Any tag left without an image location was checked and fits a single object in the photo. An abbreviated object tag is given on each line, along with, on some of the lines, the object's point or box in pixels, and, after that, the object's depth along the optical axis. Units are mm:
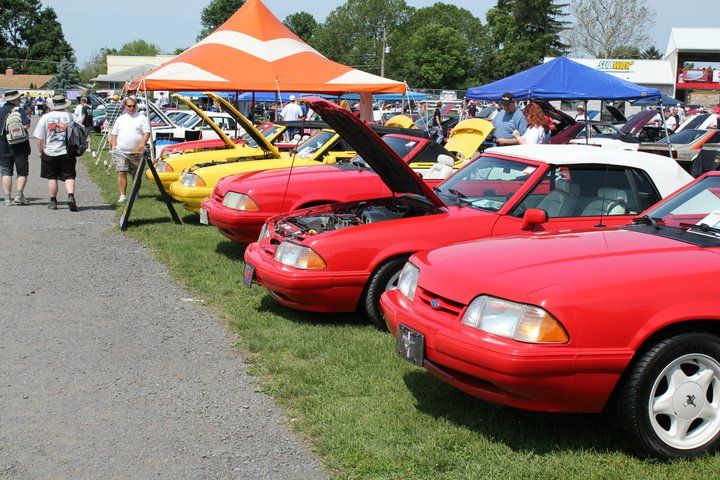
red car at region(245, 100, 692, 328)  5754
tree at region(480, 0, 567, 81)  76938
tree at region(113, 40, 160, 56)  154000
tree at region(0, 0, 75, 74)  112500
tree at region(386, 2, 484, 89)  88500
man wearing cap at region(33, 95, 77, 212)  11742
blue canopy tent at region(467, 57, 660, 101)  14367
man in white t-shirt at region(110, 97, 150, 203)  12328
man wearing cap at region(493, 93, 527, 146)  11734
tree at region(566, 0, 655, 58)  54094
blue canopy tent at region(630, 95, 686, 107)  34844
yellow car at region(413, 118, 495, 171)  10070
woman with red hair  10539
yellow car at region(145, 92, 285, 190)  11312
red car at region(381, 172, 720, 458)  3492
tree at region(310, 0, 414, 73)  108188
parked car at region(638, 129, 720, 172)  15492
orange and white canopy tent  13141
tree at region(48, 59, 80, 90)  82188
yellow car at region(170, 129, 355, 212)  10141
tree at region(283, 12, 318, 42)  123312
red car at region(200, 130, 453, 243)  7938
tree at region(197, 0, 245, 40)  109188
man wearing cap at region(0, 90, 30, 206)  12539
